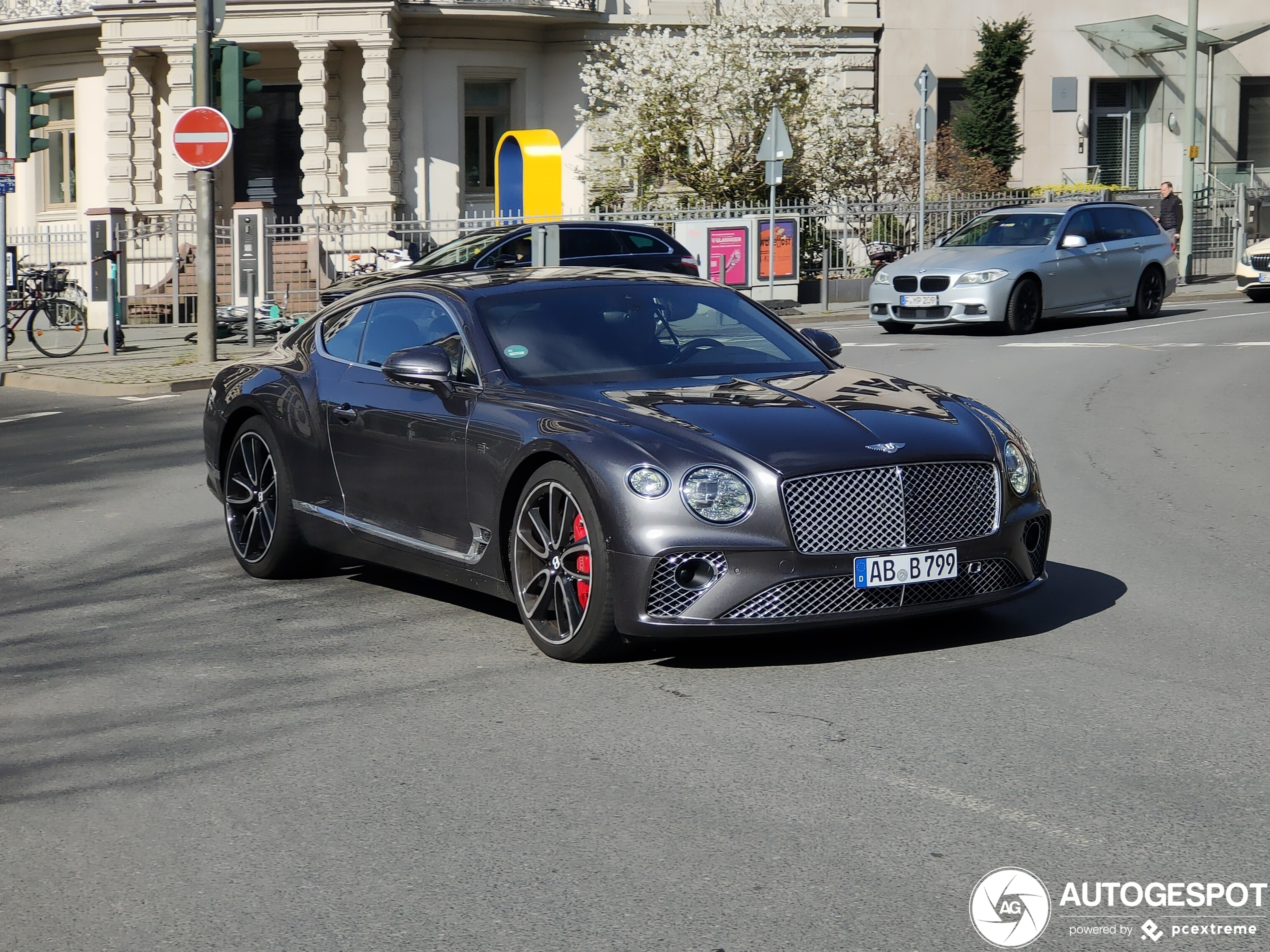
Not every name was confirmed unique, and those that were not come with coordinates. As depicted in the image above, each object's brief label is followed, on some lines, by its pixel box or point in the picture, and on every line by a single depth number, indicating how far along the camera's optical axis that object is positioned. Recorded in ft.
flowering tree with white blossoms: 111.04
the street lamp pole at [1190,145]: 103.30
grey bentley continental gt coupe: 20.17
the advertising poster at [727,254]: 92.07
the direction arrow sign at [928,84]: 88.97
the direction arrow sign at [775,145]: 86.53
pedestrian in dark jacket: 106.42
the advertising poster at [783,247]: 93.97
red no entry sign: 58.44
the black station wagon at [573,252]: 69.31
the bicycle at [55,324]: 69.77
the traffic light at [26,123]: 66.49
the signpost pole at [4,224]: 66.90
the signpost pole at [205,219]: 60.54
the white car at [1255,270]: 91.25
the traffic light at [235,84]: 61.00
